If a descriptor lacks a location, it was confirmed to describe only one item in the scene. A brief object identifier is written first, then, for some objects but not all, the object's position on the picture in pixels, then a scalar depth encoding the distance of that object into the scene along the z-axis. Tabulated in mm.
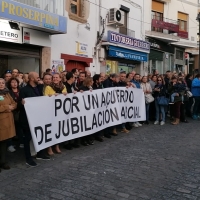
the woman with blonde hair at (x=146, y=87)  10289
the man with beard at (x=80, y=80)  7858
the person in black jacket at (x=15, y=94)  6292
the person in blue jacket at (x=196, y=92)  11648
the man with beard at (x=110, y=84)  8148
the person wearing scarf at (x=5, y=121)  5328
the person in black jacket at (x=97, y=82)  7973
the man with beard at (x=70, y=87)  6914
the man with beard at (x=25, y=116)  5570
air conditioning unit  15407
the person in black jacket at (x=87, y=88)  7266
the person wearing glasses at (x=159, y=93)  10406
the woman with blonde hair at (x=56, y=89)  6242
